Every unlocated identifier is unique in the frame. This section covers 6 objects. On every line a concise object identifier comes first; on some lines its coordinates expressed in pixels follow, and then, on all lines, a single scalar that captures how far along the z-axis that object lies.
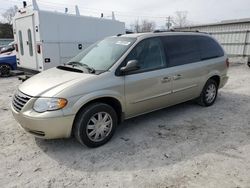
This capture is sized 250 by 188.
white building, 15.35
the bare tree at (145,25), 57.89
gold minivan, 3.28
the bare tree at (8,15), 47.03
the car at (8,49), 13.91
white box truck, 7.23
